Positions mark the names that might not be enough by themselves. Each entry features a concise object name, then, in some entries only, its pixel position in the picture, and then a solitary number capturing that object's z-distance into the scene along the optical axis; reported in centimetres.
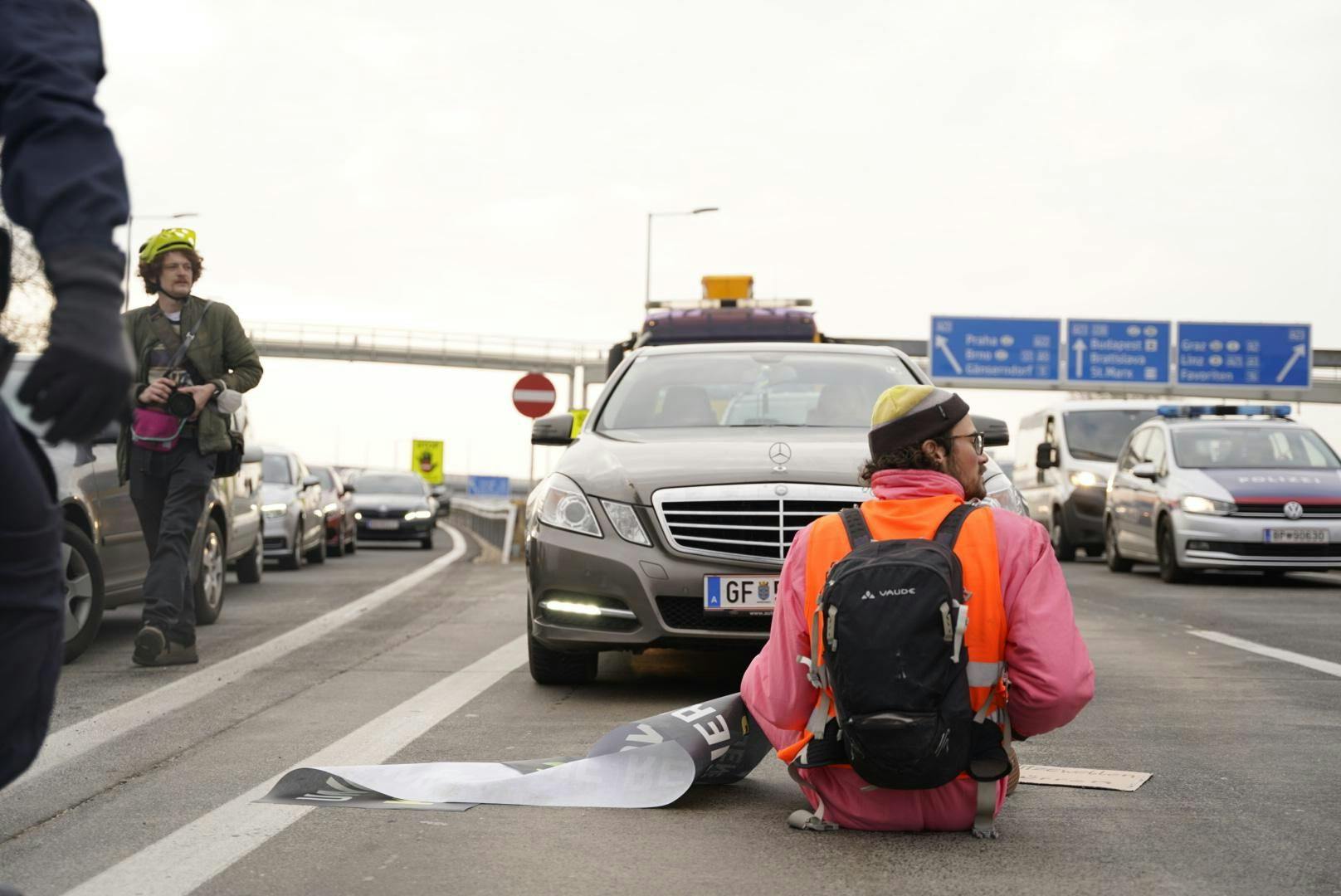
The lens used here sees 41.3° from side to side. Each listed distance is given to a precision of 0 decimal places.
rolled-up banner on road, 489
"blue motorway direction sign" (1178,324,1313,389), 4556
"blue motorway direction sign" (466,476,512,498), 5047
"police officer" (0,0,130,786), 208
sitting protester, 413
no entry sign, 2586
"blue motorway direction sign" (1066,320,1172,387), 4672
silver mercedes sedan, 707
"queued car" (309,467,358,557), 2450
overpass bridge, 7744
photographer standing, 814
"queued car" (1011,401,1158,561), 2300
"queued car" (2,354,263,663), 869
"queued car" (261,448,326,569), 1962
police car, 1664
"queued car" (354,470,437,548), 3272
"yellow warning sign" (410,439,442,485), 5166
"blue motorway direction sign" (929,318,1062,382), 4703
